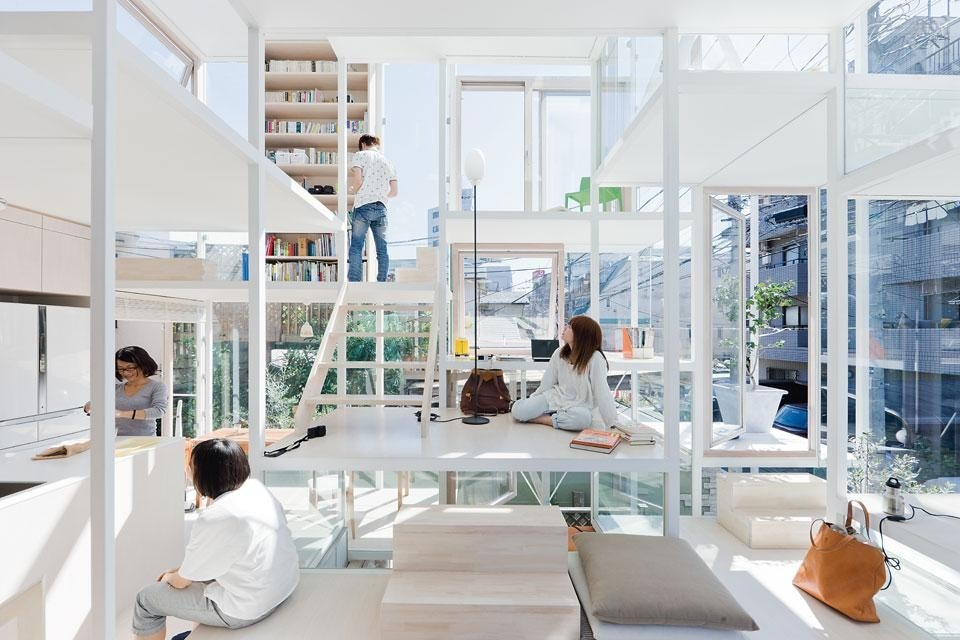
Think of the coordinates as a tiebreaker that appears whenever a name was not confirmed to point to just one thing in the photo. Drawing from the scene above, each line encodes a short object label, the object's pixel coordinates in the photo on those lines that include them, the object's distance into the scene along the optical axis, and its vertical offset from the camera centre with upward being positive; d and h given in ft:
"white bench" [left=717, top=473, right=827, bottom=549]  12.11 -4.93
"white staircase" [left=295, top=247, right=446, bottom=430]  9.82 -0.35
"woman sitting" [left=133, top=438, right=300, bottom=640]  6.22 -3.13
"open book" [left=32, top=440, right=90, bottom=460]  8.37 -2.28
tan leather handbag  8.63 -4.57
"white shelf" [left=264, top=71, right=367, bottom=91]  18.43 +9.26
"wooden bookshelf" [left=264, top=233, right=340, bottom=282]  18.61 +2.42
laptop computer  14.20 -0.78
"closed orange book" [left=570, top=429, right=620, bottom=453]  8.35 -2.10
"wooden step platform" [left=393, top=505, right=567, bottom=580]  6.75 -3.13
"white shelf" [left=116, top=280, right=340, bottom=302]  11.36 +0.83
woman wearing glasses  11.80 -1.80
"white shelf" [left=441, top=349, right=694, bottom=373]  13.30 -1.19
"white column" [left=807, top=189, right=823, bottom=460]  14.43 +0.40
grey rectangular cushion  6.07 -3.48
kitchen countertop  7.56 -2.39
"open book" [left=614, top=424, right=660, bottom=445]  8.94 -2.12
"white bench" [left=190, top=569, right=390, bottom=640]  6.15 -3.93
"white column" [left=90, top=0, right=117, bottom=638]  4.09 -0.07
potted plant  14.74 -0.73
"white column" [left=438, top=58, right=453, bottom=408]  12.91 +2.93
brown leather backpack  12.17 -1.79
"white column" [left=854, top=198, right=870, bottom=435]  9.01 +0.18
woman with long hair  10.32 -1.50
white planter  15.19 -2.61
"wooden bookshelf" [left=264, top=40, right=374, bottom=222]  18.43 +8.15
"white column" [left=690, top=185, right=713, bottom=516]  15.15 -0.54
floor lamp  12.14 +3.90
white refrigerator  11.84 -1.31
